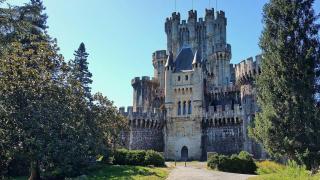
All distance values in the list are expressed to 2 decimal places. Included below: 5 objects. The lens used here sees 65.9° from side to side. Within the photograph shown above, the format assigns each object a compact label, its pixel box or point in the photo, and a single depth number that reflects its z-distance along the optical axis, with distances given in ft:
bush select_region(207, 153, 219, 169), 68.24
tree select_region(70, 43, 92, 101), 121.62
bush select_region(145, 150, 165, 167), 72.56
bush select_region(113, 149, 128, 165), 74.15
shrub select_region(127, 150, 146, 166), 73.21
